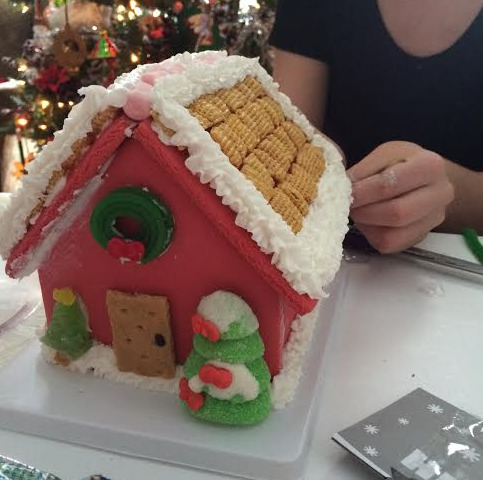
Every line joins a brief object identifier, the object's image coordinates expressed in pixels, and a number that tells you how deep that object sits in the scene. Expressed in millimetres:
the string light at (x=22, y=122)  2099
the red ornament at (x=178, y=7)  1728
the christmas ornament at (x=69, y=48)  1888
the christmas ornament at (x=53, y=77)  1936
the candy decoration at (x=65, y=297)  529
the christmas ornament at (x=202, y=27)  1714
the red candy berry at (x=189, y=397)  474
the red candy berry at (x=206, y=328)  458
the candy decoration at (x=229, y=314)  458
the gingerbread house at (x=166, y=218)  438
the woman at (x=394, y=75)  996
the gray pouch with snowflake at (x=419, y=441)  402
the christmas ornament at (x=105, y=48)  1856
